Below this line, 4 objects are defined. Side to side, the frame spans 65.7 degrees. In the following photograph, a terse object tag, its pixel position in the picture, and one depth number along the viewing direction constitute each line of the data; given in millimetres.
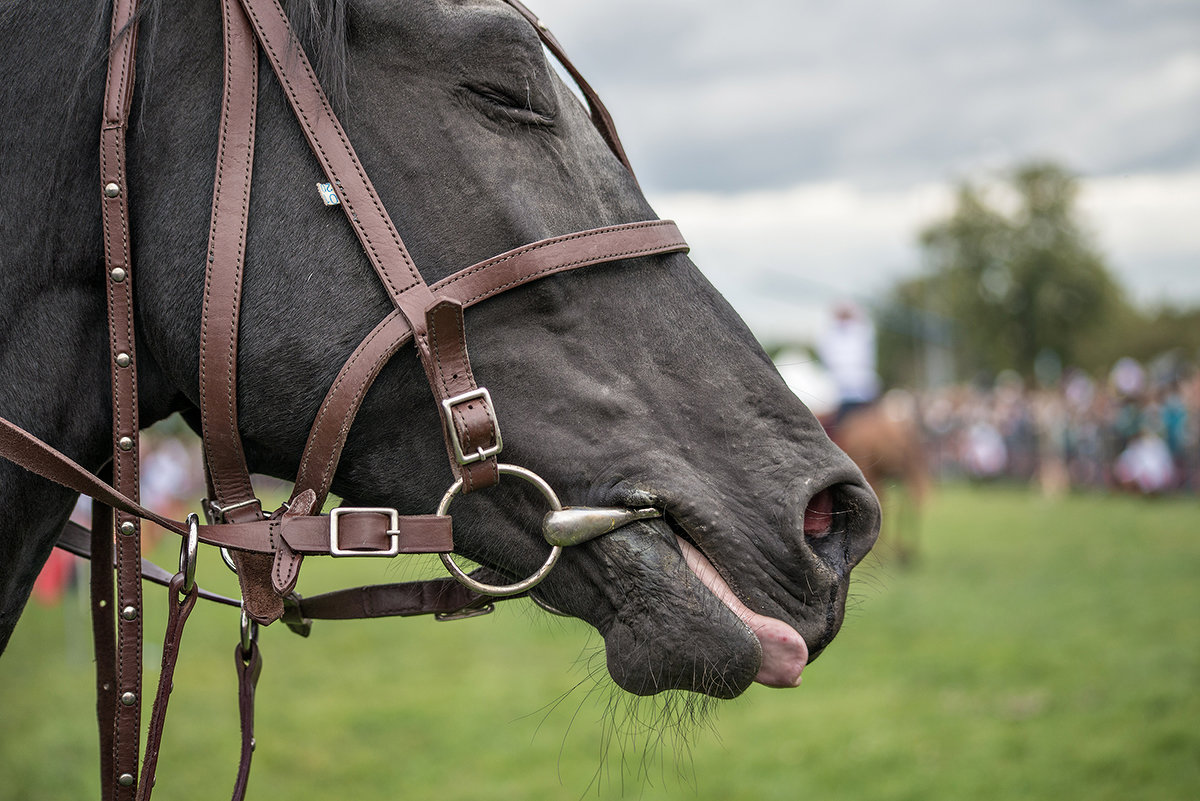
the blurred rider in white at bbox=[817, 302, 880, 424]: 11039
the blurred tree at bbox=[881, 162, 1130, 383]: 56719
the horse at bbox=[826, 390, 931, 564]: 11250
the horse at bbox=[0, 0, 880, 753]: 1543
